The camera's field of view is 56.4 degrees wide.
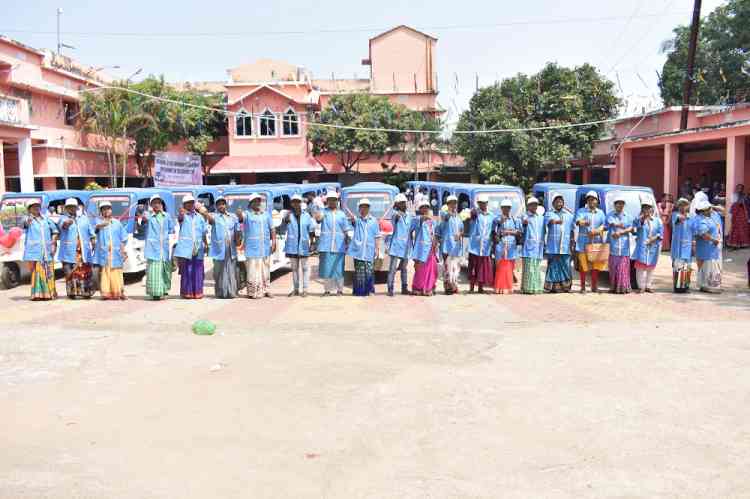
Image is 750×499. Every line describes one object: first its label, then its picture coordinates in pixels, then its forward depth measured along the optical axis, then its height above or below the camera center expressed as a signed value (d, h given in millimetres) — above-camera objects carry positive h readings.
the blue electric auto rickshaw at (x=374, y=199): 13812 -153
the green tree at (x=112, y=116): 30594 +3437
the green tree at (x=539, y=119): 27125 +2791
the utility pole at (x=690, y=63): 21953 +4028
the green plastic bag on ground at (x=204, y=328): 8883 -1724
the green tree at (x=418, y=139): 35125 +2658
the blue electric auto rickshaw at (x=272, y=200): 14211 -175
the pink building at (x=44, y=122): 23188 +2795
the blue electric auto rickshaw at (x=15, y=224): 13539 -583
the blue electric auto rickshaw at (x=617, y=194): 13320 -129
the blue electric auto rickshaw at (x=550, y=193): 15539 -70
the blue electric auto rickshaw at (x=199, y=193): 17203 -7
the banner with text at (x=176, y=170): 23797 +818
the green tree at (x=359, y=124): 34312 +3327
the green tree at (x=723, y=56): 34750 +6786
